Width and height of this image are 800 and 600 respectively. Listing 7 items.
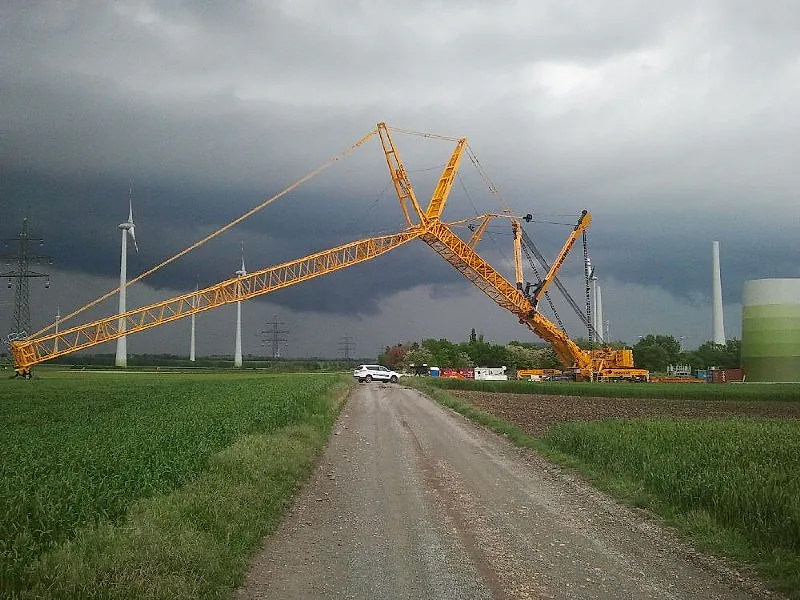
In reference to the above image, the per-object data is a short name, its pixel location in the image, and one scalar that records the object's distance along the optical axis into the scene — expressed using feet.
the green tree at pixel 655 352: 375.84
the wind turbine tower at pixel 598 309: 288.67
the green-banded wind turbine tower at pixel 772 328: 224.33
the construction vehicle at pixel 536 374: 269.44
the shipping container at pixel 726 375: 272.31
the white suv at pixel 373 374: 251.60
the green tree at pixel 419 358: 406.82
